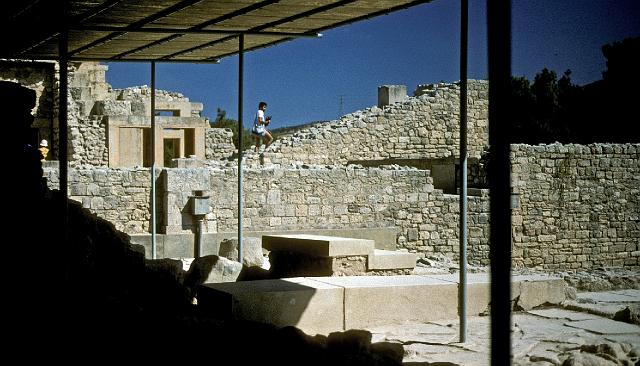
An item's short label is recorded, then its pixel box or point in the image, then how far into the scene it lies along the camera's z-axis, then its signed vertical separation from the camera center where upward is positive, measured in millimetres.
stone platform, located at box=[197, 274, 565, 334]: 7504 -1127
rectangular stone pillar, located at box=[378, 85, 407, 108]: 24578 +2919
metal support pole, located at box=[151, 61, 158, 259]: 12188 +155
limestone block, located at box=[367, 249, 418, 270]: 10375 -954
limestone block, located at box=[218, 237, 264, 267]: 11508 -934
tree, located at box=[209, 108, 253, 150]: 51312 +4393
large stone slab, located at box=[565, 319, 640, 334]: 7855 -1403
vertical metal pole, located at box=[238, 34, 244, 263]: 10539 +605
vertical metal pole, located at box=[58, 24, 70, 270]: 6824 +512
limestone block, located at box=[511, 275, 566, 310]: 8930 -1168
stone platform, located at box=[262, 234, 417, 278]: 9829 -887
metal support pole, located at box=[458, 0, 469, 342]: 6945 -36
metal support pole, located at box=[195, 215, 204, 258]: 13445 -834
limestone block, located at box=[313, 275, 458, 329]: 8031 -1167
